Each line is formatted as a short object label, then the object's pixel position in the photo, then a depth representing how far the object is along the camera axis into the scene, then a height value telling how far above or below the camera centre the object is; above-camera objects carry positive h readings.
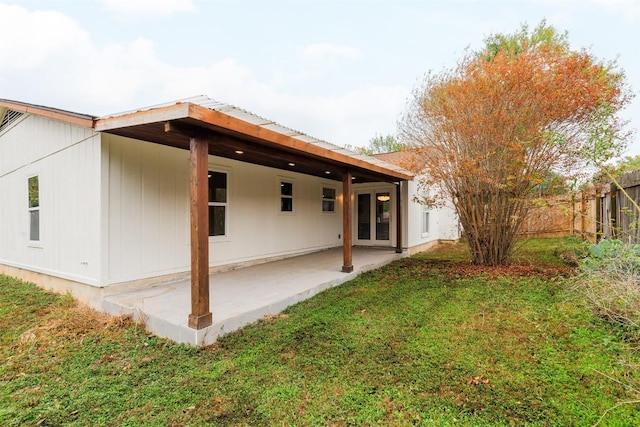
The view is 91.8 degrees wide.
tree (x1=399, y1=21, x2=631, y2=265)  5.46 +1.60
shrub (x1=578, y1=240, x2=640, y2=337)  3.15 -0.84
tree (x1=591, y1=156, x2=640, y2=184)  4.89 +0.62
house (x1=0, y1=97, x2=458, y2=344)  3.55 +0.35
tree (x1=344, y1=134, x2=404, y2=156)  29.55 +6.69
